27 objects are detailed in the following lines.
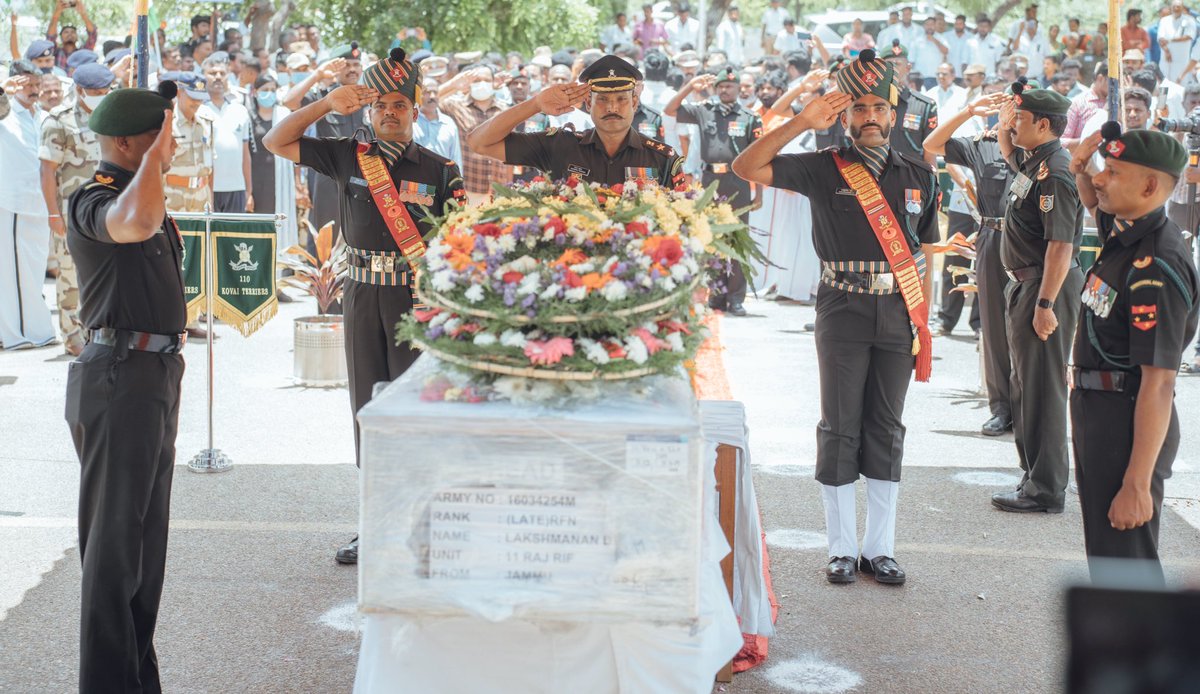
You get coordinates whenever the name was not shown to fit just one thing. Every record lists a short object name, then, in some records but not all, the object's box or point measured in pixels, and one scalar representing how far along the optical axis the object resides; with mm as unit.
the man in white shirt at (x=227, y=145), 11625
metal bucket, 8984
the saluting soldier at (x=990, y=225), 7133
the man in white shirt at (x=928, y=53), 22484
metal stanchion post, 6832
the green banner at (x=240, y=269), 7754
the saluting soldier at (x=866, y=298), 5148
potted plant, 8984
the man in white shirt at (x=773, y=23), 25594
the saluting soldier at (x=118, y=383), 3781
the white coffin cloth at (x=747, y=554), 4352
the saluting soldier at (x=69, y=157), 9469
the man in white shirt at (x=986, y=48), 22956
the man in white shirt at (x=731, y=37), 24094
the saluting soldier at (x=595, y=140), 5465
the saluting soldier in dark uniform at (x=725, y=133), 12422
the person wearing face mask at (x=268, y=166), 12820
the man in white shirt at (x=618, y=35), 24547
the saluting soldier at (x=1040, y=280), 6031
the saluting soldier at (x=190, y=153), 10016
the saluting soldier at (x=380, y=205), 5328
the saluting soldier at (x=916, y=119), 11547
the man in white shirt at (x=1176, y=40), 19672
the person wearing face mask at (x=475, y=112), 12702
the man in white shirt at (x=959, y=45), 22922
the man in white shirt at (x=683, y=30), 24933
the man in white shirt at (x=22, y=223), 9914
